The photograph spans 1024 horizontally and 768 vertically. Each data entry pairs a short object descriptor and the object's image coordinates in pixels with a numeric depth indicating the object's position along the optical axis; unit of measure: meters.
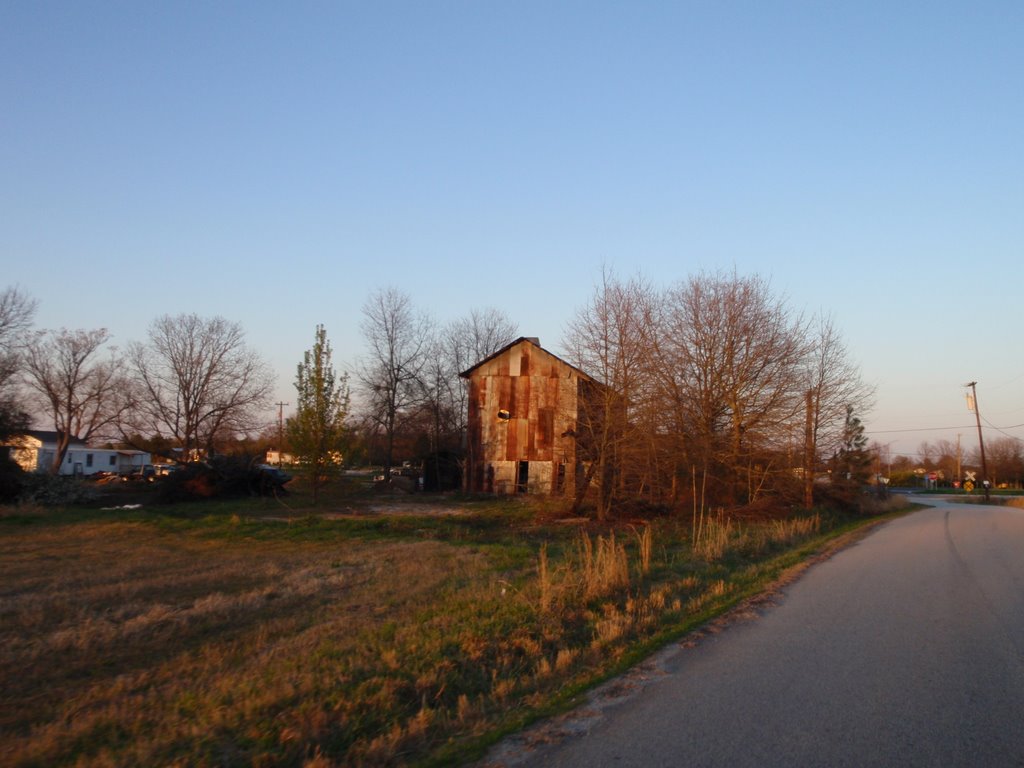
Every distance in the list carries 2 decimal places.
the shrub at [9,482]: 29.67
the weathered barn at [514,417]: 40.66
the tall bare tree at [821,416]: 33.22
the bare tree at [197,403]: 54.31
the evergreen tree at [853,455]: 36.34
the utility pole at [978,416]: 58.09
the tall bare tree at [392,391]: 52.00
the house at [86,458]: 68.00
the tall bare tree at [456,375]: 57.19
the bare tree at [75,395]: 54.97
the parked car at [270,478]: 35.78
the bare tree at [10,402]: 31.70
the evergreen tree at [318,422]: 28.53
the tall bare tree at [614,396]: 25.47
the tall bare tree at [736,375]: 31.36
